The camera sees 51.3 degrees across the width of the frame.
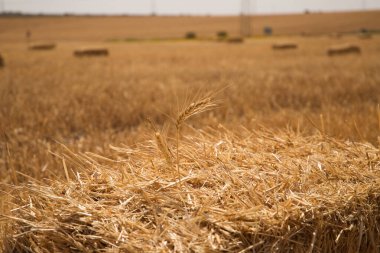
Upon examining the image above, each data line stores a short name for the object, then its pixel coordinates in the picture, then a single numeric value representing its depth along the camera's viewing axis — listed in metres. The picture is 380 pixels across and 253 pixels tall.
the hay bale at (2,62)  11.04
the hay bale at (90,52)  14.96
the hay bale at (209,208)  1.51
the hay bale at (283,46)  17.62
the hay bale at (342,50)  14.08
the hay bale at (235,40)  25.91
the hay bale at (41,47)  18.92
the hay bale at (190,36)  38.66
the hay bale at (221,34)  40.56
